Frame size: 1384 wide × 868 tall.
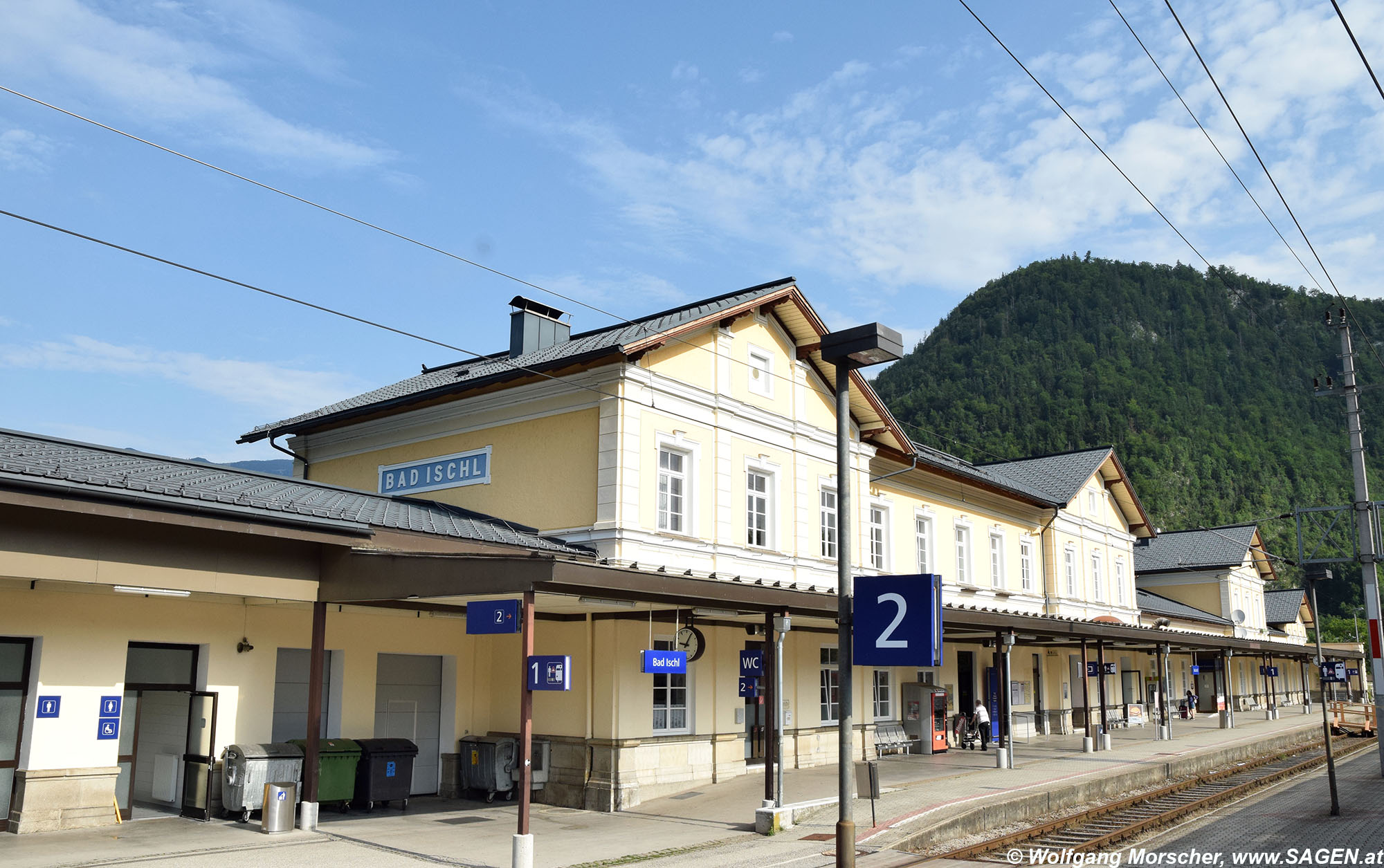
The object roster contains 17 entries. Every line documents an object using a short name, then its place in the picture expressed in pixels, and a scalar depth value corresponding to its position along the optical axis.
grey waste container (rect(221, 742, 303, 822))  13.55
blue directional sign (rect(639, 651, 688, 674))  13.91
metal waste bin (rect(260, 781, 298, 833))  12.77
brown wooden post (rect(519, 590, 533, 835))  10.80
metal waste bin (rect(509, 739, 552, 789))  16.39
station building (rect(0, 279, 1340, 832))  12.31
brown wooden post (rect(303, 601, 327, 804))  13.07
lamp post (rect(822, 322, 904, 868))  9.82
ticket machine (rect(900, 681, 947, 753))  24.39
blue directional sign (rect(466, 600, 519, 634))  11.85
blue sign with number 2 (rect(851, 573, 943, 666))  9.79
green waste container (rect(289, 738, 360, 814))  14.52
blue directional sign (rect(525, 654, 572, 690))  11.20
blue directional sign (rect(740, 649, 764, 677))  15.66
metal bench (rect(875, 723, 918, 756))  23.34
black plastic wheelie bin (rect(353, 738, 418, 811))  15.01
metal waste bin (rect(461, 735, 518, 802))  16.48
